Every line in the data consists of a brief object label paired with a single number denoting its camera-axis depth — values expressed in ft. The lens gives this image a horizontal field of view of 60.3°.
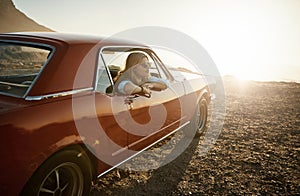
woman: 10.41
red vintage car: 5.63
